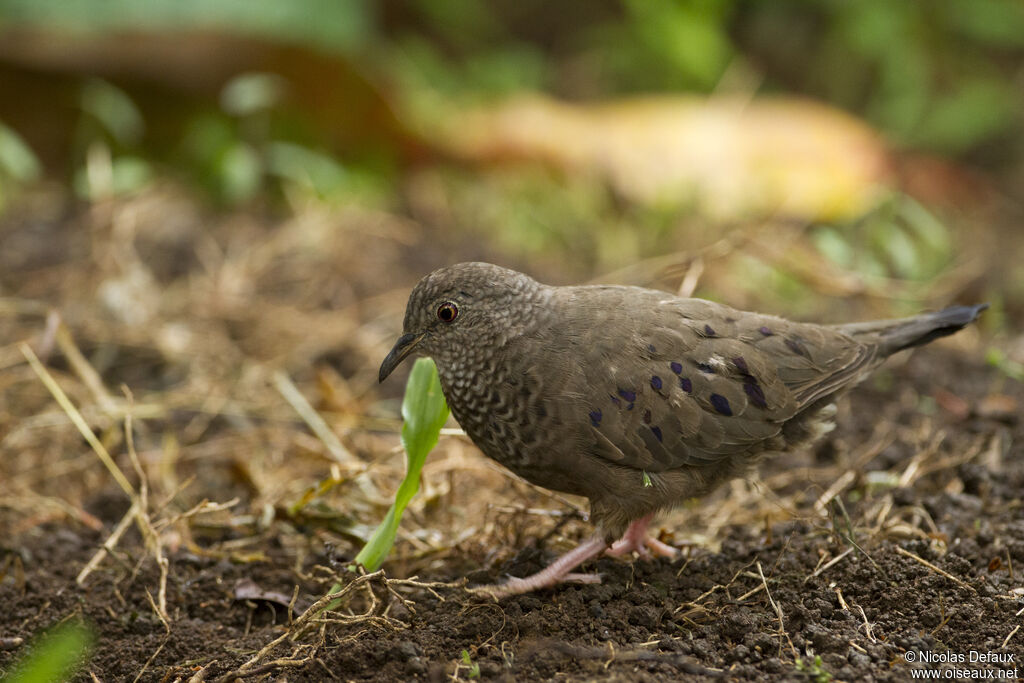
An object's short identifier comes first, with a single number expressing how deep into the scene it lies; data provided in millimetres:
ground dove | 6320
